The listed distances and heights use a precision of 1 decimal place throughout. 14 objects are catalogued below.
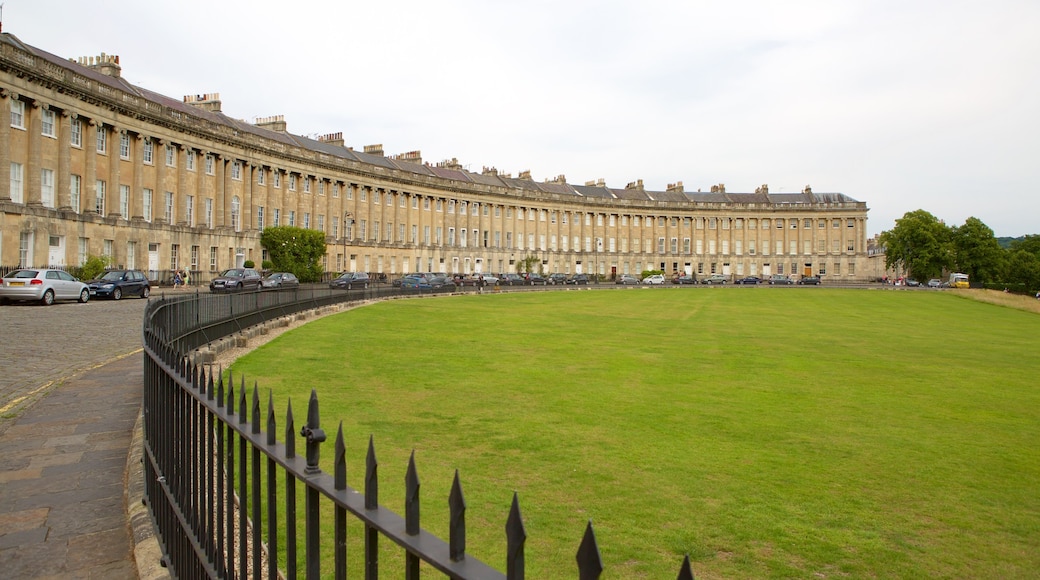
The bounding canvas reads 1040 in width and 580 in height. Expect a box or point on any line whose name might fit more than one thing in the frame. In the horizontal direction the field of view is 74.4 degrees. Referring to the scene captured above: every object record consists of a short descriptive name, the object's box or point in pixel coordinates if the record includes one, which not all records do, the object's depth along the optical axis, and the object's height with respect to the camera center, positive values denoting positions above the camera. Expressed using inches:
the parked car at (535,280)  3309.5 -13.0
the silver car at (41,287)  1056.2 -27.3
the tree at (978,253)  4426.7 +205.4
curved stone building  1624.0 +304.3
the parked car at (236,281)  1552.7 -19.3
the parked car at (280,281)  1664.6 -19.0
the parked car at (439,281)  2258.1 -18.2
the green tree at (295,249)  2325.3 +83.7
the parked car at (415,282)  2154.8 -21.9
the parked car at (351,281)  1894.4 -19.4
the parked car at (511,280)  3168.3 -14.4
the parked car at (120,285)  1251.2 -27.8
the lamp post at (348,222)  2986.5 +233.9
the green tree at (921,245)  4301.2 +247.5
